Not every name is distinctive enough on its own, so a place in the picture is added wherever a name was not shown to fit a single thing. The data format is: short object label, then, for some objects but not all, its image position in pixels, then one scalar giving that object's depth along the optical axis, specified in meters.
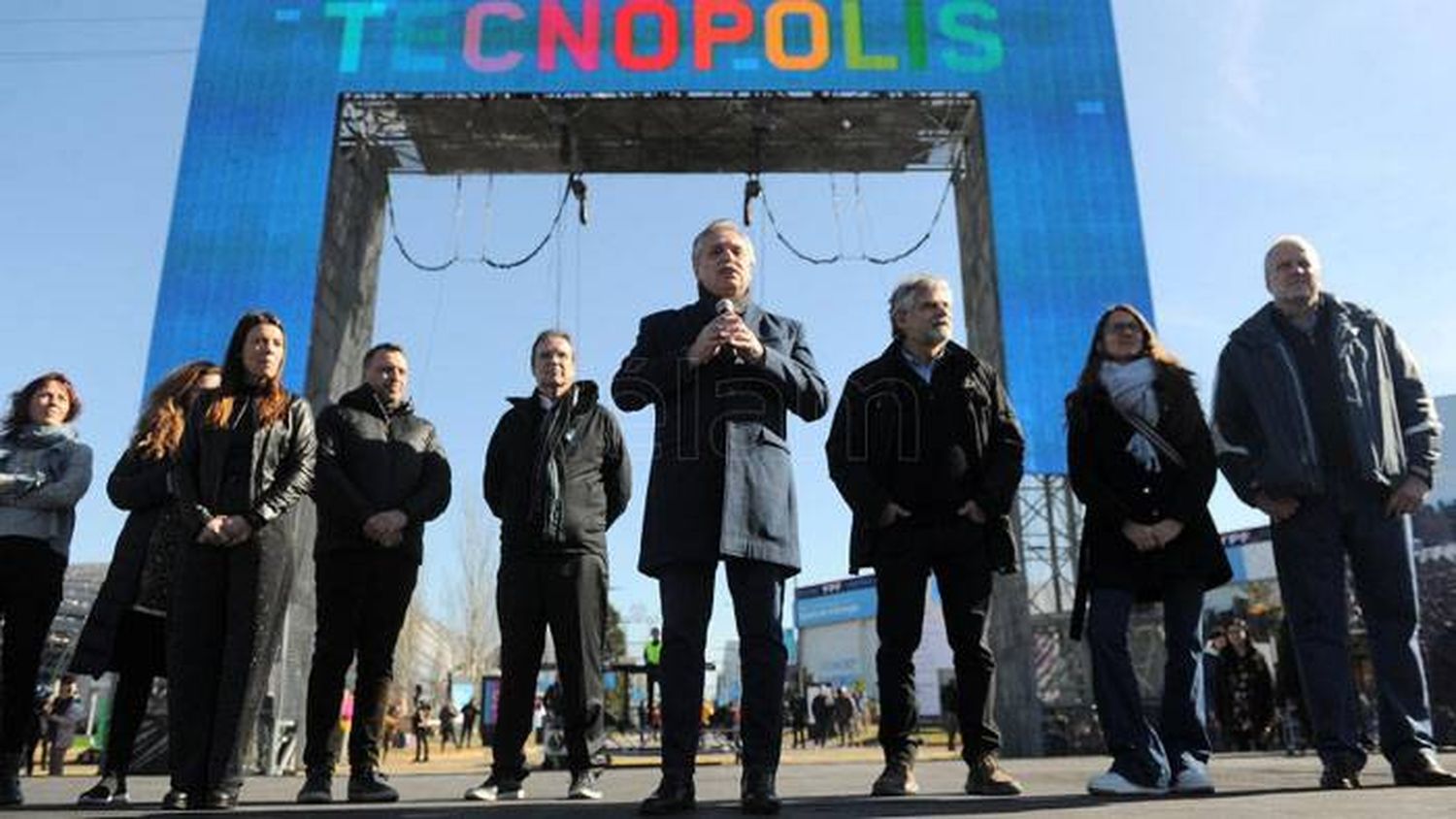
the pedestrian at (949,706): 18.73
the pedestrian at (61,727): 14.15
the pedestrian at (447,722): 27.36
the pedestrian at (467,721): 28.56
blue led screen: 11.90
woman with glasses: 3.55
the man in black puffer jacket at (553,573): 4.16
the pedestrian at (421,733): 19.39
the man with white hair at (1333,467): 3.58
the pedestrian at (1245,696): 11.47
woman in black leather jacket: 3.27
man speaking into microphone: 2.90
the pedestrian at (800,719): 25.82
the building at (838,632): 48.44
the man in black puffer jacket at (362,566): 4.15
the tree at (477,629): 38.84
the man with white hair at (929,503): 3.60
